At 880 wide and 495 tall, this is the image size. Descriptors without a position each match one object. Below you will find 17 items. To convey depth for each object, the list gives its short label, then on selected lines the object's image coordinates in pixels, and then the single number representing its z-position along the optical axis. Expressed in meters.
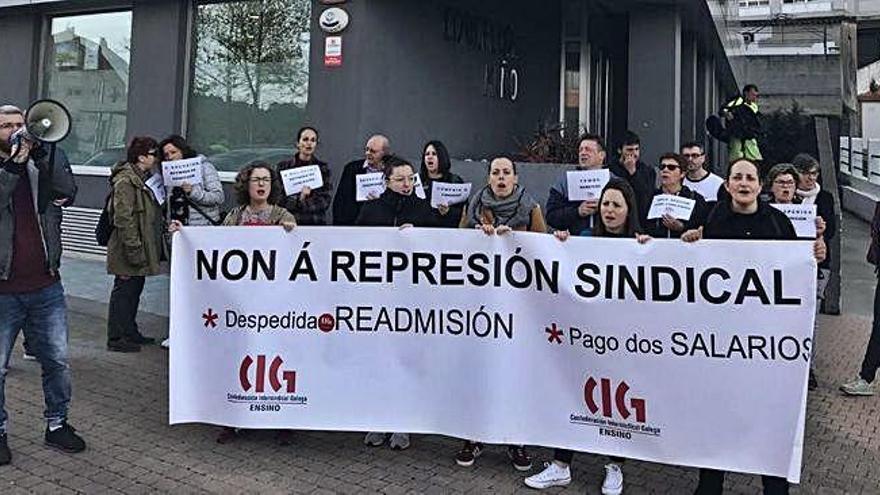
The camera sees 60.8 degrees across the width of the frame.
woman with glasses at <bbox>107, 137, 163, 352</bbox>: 6.48
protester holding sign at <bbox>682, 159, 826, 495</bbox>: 4.03
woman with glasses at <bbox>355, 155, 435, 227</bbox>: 5.05
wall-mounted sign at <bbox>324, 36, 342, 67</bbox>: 8.68
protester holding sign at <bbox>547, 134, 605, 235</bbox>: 5.11
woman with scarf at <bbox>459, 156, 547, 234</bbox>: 4.75
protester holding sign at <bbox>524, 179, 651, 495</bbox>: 4.15
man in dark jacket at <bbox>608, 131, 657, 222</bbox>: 6.11
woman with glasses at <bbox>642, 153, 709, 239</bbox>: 4.91
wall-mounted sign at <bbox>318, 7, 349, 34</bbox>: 8.65
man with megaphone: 4.26
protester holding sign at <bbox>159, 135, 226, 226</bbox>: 6.39
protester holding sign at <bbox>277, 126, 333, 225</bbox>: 6.19
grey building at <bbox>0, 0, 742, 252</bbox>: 8.89
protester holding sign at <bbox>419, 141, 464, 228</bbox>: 5.70
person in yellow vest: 11.12
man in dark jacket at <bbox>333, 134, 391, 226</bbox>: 6.25
